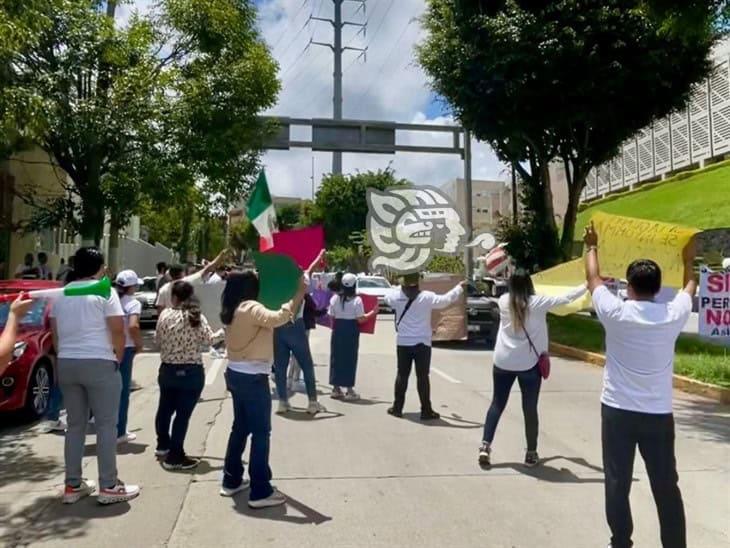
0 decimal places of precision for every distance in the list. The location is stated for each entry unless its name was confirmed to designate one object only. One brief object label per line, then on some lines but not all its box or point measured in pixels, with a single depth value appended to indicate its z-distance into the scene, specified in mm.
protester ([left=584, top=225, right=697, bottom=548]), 3973
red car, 7875
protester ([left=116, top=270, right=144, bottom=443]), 6750
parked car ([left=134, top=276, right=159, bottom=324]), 20359
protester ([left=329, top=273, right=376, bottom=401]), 9727
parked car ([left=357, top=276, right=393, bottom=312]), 26156
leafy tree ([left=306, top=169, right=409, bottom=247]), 51688
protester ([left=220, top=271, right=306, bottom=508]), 5211
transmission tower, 53375
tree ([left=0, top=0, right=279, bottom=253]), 15797
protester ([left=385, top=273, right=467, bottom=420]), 8125
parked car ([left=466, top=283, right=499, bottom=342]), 16594
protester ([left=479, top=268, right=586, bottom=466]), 6234
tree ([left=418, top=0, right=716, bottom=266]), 16859
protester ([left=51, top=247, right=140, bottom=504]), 5152
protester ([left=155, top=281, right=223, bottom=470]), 6168
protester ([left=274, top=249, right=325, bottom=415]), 8562
